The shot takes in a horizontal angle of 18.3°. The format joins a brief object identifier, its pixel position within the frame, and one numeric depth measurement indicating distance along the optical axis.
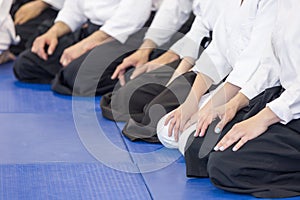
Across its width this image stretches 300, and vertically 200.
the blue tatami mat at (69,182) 3.91
